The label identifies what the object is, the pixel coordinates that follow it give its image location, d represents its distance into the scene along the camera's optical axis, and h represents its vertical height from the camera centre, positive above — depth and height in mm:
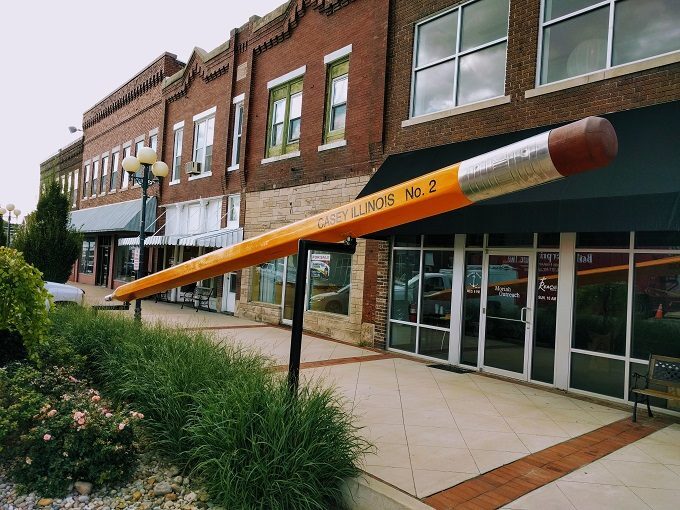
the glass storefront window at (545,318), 8000 -441
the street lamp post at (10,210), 23278 +2388
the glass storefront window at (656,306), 6703 -105
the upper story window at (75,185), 31361 +4893
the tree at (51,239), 14562 +636
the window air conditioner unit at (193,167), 18688 +3854
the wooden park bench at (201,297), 17562 -987
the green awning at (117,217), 21516 +2230
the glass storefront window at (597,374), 7199 -1196
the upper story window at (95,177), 28061 +4904
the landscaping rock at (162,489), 4039 -1830
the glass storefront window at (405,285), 10430 -49
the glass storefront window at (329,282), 12275 -113
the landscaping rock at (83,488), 3990 -1832
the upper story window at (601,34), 7105 +4031
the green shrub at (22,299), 5297 -445
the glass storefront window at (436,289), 9750 -89
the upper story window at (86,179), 29434 +4991
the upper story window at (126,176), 24719 +4506
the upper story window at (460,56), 9266 +4567
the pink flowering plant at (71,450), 4023 -1578
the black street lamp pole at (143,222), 10672 +973
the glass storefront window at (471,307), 9188 -390
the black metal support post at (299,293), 4520 -164
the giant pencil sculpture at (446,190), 2570 +627
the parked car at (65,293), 12128 -805
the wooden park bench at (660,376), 6270 -1018
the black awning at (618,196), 5875 +1298
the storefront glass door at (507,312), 8344 -402
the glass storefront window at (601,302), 7223 -111
